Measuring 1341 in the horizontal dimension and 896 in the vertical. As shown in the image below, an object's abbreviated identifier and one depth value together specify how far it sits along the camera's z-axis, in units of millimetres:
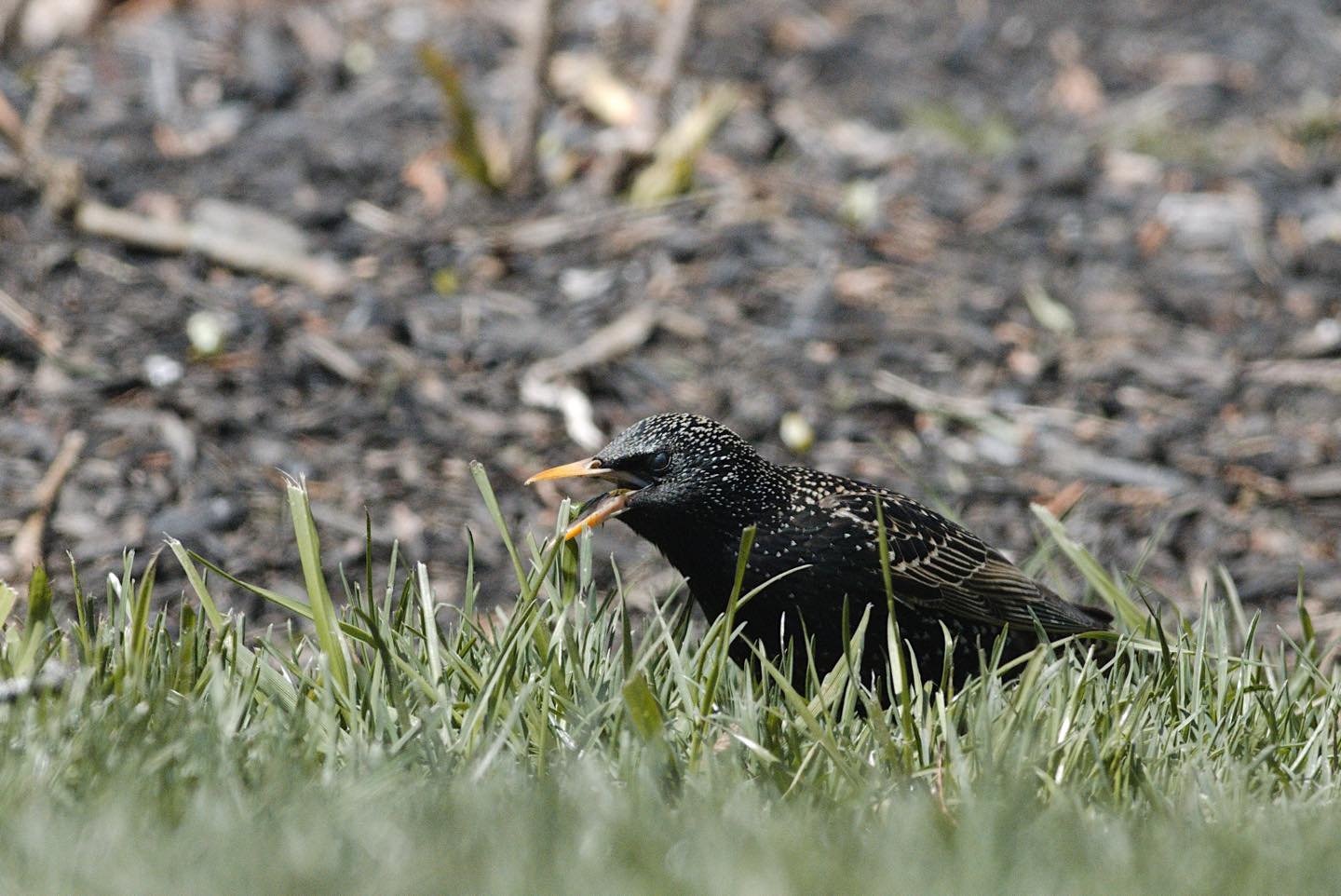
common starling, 7785
